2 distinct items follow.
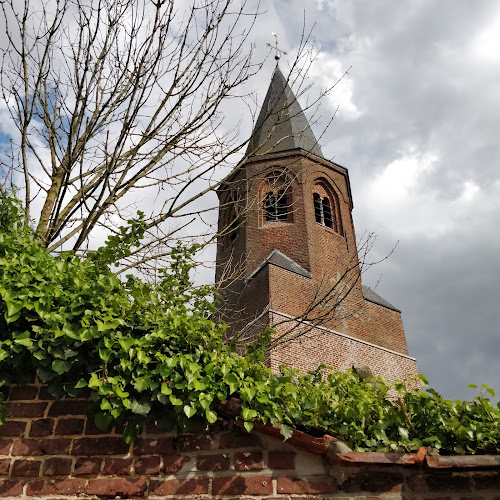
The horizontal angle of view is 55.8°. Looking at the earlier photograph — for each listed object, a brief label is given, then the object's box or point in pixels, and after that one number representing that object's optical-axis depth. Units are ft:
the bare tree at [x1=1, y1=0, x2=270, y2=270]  16.37
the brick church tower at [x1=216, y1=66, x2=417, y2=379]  44.83
